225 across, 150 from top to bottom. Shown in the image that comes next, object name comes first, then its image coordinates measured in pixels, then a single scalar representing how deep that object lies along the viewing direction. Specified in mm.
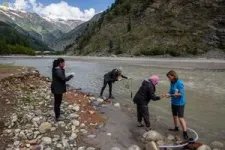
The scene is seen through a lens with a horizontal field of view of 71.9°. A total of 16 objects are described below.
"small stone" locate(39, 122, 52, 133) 6163
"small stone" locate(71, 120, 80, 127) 6679
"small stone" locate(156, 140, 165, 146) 5848
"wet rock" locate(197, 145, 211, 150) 5458
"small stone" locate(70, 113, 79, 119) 7194
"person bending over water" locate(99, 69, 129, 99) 10252
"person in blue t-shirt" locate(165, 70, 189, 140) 6293
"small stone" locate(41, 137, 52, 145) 5626
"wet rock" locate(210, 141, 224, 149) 6001
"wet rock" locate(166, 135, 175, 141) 6371
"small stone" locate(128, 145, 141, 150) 5489
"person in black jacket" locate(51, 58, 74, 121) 6546
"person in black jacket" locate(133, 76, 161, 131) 6563
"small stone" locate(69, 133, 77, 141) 5898
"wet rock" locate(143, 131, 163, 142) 6089
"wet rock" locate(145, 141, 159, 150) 5281
